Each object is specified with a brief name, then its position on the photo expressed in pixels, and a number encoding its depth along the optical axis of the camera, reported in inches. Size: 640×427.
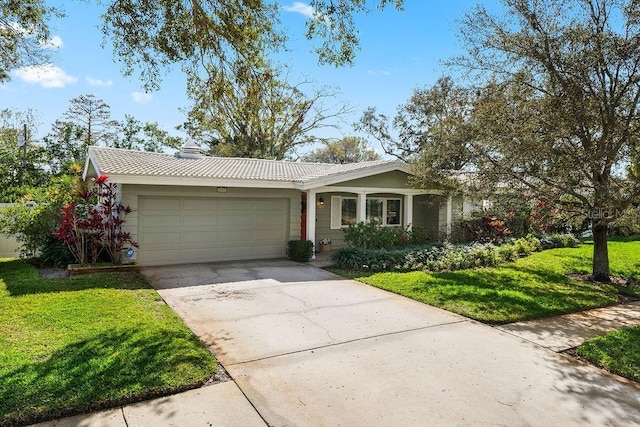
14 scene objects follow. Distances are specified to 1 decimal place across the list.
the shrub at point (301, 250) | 462.0
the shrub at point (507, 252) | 466.6
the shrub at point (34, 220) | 412.8
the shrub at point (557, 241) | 567.8
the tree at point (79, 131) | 1001.5
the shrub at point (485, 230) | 566.7
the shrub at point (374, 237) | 474.3
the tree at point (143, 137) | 1114.1
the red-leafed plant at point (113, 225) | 374.0
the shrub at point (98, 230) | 367.6
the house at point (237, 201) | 408.2
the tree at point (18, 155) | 832.9
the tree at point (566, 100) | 299.1
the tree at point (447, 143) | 381.4
